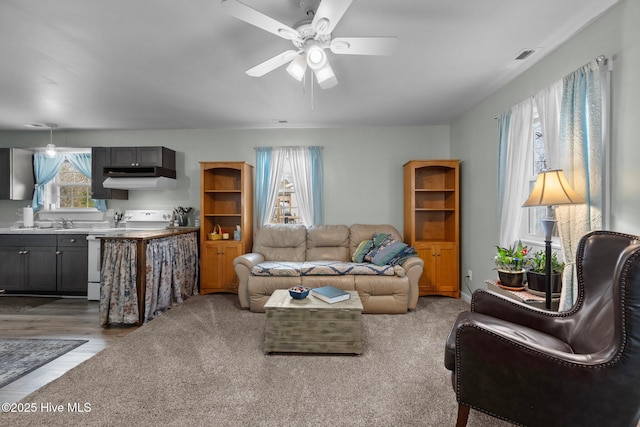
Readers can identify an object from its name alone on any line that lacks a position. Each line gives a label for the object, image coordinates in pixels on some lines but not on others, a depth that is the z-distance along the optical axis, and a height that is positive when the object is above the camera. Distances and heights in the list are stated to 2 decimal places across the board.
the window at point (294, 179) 4.59 +0.53
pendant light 4.18 +0.91
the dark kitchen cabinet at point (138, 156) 4.38 +0.85
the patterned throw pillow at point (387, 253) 3.62 -0.50
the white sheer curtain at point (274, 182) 4.60 +0.47
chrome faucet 4.65 -0.16
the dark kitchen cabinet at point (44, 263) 4.10 -0.71
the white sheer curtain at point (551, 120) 2.25 +0.73
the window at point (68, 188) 4.86 +0.41
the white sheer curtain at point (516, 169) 2.70 +0.42
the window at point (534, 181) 2.71 +0.30
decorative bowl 2.57 -0.71
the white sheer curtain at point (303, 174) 4.60 +0.61
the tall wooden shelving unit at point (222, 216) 4.22 -0.13
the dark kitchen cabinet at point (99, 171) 4.44 +0.63
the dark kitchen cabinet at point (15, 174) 4.51 +0.60
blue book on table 2.53 -0.72
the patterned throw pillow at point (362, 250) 3.95 -0.51
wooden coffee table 2.41 -0.96
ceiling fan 1.54 +1.06
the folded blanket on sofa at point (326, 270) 3.40 -0.67
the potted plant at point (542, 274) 2.16 -0.46
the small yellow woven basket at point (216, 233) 4.33 -0.31
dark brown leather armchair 1.19 -0.67
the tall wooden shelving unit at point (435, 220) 4.03 -0.11
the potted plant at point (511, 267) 2.34 -0.45
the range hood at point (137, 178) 4.28 +0.51
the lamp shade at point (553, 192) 1.94 +0.15
